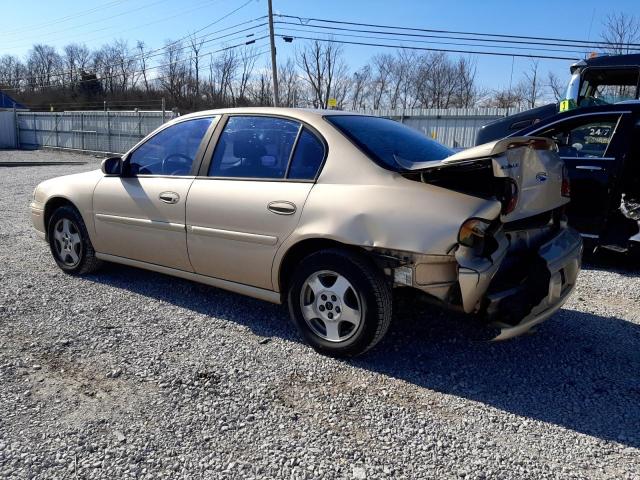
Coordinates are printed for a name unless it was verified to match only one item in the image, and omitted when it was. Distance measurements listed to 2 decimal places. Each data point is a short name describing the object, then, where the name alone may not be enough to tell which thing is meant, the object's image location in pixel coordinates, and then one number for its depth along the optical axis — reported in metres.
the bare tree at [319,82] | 56.34
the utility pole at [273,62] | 26.69
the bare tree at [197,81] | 57.09
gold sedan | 2.96
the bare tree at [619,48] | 22.17
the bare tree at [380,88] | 57.03
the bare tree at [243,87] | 58.99
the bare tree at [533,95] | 37.23
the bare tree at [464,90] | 52.75
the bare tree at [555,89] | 32.48
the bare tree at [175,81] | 55.12
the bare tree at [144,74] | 49.83
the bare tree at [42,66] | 59.31
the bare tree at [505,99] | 37.08
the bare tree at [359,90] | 58.84
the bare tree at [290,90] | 56.03
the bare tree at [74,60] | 61.74
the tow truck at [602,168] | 5.31
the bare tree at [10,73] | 61.24
